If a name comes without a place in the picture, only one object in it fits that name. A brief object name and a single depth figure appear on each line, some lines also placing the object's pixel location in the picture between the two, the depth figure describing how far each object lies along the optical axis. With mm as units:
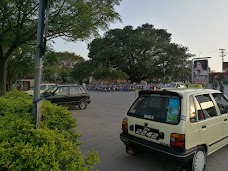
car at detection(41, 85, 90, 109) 11559
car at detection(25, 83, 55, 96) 16292
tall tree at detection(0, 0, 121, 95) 7613
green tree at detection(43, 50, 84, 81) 54406
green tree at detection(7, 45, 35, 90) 15816
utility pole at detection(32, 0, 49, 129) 2547
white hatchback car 3574
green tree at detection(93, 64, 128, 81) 37562
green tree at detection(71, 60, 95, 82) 41094
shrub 1956
